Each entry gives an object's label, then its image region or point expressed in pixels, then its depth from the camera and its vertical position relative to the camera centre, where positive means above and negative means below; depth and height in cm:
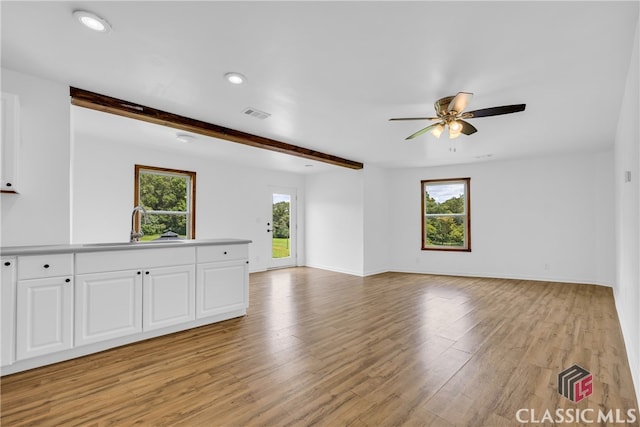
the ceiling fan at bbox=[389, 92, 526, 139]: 261 +97
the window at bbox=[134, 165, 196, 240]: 528 +28
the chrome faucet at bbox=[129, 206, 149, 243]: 322 -23
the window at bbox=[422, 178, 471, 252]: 659 +2
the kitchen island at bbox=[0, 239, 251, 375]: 224 -71
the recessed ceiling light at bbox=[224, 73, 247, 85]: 256 +119
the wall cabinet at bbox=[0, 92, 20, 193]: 225 +54
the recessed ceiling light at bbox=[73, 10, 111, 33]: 180 +120
